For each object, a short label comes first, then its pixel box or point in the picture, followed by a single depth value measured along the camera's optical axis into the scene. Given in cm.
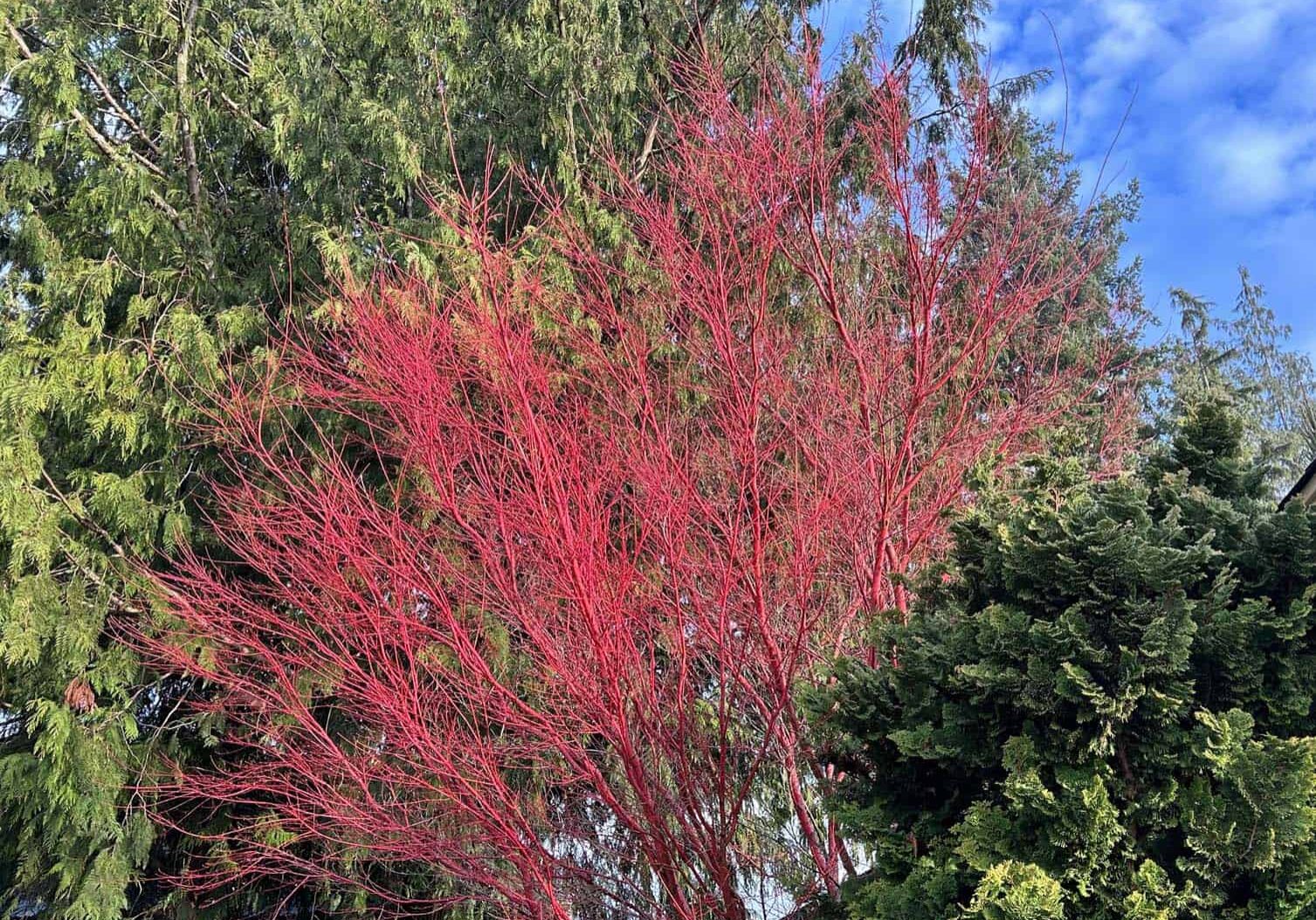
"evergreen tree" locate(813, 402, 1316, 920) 236
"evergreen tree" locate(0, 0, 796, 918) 525
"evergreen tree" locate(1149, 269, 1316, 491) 1502
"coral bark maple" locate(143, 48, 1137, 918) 324
